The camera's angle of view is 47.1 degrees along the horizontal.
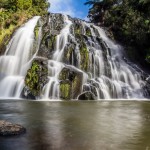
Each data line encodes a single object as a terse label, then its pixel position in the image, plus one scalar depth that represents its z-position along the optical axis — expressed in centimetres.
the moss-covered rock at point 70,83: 1234
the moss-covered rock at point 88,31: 1714
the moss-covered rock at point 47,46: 1496
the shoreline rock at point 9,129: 498
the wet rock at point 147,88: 1367
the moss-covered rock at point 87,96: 1238
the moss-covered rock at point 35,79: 1238
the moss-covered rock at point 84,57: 1424
